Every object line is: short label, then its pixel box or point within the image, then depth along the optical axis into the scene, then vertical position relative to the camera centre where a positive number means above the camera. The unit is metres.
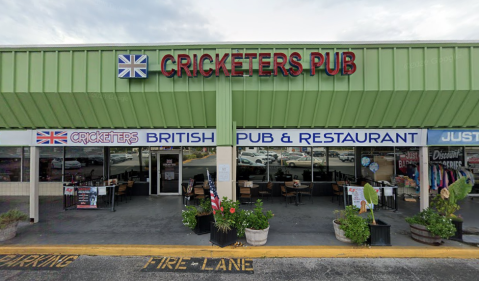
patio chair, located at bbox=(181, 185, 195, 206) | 10.32 -2.18
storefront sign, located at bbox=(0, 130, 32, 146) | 8.21 +0.36
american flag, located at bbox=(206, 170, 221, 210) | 6.46 -1.46
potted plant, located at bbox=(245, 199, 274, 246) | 6.26 -2.27
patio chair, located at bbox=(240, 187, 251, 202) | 10.21 -2.03
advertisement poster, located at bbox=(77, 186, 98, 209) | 9.45 -2.05
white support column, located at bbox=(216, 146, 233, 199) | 7.39 -0.60
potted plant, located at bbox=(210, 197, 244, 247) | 6.23 -2.18
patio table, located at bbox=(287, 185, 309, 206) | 10.41 -1.86
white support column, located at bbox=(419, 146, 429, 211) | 8.12 -1.16
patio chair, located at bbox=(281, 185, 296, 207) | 10.44 -2.16
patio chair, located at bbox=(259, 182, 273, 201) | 11.31 -2.28
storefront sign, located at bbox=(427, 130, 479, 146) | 8.09 +0.30
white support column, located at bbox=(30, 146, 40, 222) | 8.17 -1.27
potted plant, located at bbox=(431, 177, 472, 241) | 6.64 -1.57
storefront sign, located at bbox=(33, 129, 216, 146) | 8.20 +0.36
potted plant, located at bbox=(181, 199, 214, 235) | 7.00 -2.25
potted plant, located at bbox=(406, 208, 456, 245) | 6.12 -2.25
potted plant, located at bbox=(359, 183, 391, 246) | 6.29 -2.46
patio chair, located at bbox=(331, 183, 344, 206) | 10.68 -2.15
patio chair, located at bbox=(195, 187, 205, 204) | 10.32 -2.04
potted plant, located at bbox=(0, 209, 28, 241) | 6.61 -2.20
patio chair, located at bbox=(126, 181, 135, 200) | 11.68 -2.16
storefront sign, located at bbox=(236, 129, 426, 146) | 8.17 +0.32
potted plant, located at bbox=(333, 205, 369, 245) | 6.13 -2.25
